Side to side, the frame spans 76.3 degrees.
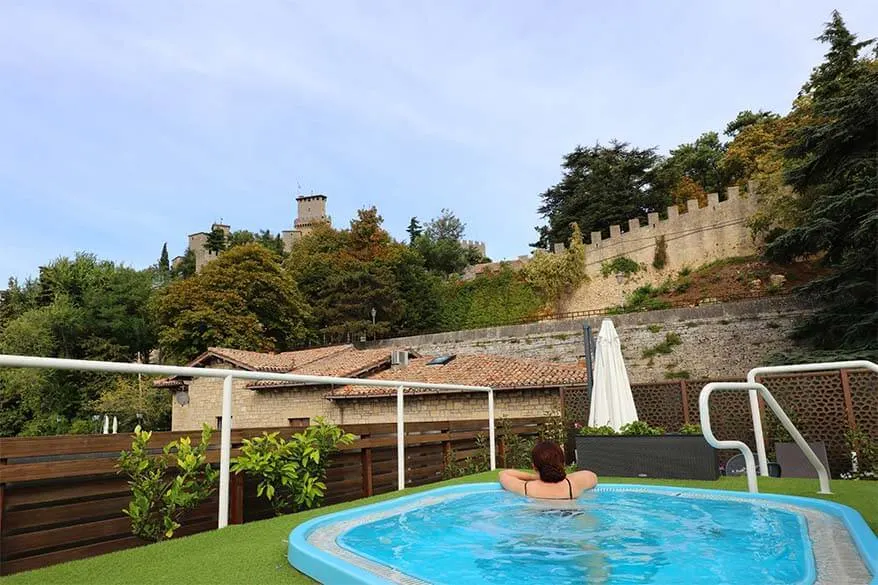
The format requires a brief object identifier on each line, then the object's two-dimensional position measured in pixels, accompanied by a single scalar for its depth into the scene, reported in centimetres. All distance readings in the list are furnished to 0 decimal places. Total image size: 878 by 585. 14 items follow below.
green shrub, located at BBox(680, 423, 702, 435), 794
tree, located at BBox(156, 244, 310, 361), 3309
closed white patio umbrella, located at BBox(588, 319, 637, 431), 843
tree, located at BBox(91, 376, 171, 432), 2902
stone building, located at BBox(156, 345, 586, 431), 1583
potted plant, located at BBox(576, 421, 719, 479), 707
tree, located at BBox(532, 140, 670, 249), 3941
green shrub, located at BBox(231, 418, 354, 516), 466
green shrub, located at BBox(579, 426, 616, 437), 815
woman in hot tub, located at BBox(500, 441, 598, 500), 550
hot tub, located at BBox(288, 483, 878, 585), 324
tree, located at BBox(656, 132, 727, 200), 4047
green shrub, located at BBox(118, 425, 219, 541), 383
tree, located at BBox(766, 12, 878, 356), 1477
